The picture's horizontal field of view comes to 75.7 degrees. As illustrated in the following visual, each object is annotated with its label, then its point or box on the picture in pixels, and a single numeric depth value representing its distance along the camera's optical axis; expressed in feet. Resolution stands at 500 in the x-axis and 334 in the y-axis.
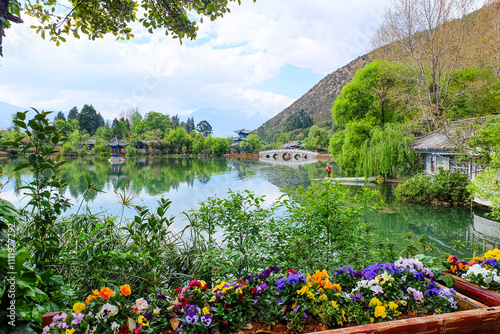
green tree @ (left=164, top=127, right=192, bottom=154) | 510.91
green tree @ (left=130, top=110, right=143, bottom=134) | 607.72
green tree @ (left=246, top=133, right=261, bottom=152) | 594.32
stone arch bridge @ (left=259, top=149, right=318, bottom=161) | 457.67
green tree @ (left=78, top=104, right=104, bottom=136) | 494.38
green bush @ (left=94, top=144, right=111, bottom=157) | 396.23
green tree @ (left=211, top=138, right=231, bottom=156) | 515.38
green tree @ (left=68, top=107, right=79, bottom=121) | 507.67
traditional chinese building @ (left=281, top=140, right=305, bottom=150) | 630.96
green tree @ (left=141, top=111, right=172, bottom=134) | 617.74
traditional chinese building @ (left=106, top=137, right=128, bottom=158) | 402.43
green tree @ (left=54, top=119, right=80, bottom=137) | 407.46
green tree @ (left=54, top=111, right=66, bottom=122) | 490.59
